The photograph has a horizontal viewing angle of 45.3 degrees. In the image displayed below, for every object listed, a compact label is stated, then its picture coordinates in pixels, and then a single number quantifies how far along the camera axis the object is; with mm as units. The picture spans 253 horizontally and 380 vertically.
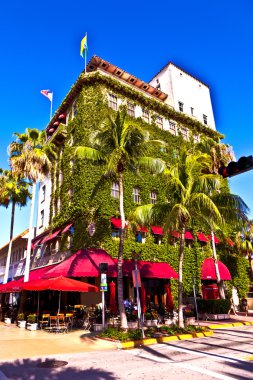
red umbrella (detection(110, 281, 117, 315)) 20094
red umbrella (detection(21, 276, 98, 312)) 16531
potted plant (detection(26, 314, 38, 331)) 19109
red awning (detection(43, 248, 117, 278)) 19547
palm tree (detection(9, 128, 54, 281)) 24891
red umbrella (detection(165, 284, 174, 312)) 23991
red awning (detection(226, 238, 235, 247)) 31353
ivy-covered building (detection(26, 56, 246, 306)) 24047
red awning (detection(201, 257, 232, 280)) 27161
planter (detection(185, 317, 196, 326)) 19875
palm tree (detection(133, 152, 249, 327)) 17234
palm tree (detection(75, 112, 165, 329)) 16859
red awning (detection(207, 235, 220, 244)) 30091
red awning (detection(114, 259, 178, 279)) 21797
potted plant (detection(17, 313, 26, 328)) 20864
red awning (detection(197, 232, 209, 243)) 29688
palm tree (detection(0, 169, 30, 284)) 30750
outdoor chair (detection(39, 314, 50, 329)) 19469
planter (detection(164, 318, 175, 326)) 19469
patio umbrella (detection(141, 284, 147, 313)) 21259
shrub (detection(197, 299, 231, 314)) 22953
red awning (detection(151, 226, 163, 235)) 26250
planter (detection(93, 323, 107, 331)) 17359
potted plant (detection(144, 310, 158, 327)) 18906
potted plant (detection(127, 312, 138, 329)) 18047
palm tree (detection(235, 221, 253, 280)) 30797
